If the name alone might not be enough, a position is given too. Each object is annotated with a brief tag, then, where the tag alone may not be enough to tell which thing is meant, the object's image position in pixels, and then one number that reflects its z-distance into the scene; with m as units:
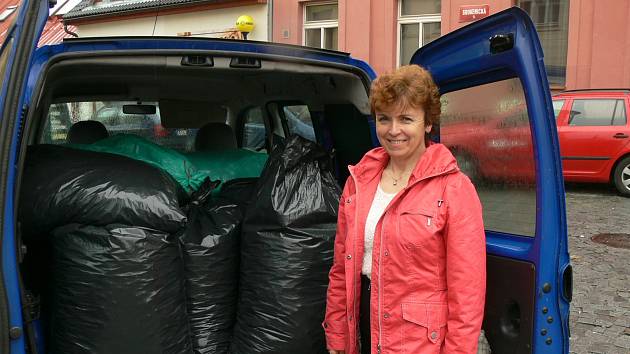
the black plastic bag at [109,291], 2.26
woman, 1.76
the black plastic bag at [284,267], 2.65
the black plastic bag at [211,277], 2.75
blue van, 1.80
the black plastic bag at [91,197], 2.36
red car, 8.84
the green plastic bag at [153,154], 3.17
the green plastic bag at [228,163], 3.60
